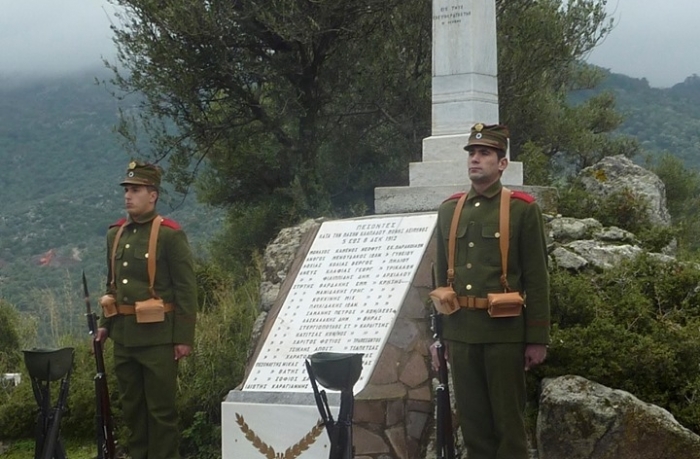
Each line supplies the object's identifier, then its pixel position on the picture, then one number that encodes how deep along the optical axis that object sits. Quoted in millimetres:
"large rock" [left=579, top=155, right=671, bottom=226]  12578
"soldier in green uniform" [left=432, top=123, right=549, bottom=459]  6973
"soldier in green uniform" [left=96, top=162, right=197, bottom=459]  8336
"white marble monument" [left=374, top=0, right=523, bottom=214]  10383
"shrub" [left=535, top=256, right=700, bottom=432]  8070
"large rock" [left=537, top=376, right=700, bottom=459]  7508
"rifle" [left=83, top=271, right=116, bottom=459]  8602
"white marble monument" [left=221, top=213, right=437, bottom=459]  8500
